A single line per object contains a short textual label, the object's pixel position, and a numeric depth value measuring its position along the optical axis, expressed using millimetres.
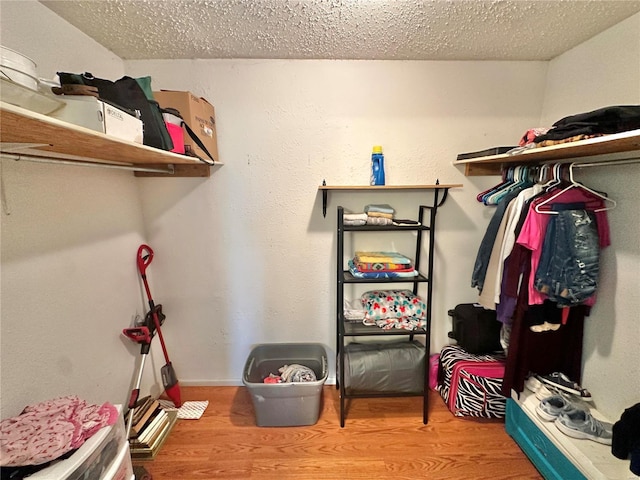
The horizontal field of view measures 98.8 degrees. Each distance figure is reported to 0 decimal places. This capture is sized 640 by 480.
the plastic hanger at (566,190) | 1287
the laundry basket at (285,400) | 1577
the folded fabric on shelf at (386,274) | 1608
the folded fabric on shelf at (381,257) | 1650
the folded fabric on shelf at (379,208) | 1654
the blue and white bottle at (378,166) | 1684
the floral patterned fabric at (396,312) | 1700
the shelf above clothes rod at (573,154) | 939
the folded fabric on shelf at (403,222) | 1555
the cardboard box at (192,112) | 1454
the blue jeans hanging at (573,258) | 1257
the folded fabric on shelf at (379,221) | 1598
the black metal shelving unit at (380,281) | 1557
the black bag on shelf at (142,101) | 1084
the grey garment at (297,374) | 1735
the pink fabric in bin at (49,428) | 843
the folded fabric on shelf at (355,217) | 1576
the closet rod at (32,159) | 927
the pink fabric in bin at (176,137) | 1342
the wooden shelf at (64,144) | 664
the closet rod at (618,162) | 1123
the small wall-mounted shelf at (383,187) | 1556
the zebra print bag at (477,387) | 1674
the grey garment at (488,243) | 1486
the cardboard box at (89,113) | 867
